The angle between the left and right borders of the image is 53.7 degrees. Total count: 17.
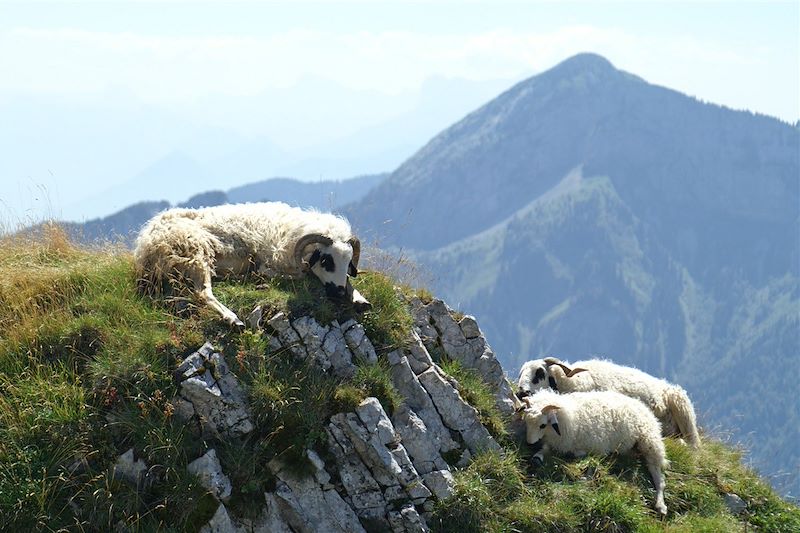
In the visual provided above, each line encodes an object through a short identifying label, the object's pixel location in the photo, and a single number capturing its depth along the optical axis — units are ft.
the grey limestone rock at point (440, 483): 36.73
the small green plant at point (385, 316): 42.27
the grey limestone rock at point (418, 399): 39.96
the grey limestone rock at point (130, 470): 33.19
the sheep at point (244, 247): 43.14
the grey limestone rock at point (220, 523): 32.55
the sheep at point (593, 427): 43.29
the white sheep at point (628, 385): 51.55
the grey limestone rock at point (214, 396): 35.24
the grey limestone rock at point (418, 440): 38.14
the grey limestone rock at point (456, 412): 40.75
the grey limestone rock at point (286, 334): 39.20
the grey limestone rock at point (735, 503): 43.42
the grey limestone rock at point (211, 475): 33.22
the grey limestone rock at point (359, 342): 40.45
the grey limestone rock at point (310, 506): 34.01
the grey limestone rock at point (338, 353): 39.34
